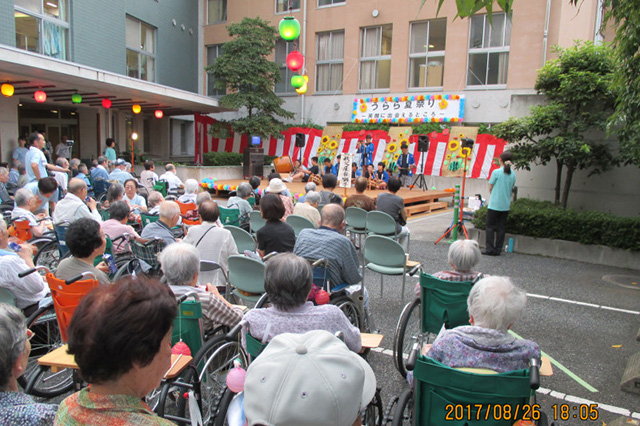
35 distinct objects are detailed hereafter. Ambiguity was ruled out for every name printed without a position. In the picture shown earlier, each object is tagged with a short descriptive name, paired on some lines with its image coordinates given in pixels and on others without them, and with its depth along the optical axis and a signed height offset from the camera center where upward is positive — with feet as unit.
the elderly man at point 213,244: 13.26 -2.56
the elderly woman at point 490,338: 6.79 -2.59
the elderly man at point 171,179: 31.17 -1.79
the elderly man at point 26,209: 16.46 -2.22
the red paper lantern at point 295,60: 29.76 +6.17
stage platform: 39.63 -3.10
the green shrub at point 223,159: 53.11 -0.49
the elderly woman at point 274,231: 13.78 -2.22
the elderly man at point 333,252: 11.76 -2.37
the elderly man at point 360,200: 22.75 -1.98
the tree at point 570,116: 24.08 +2.69
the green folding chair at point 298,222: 17.79 -2.48
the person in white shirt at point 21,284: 10.16 -3.02
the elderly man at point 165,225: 14.29 -2.27
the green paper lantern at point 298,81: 36.57 +5.97
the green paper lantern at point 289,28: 25.77 +7.10
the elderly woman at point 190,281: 8.97 -2.50
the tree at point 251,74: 54.34 +9.56
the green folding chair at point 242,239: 15.70 -2.84
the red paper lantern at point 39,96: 35.65 +3.94
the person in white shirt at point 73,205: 16.92 -2.07
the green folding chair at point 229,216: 20.93 -2.74
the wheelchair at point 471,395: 6.04 -3.07
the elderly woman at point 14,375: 4.12 -2.16
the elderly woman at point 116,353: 3.70 -1.63
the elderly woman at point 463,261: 10.59 -2.21
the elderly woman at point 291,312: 7.16 -2.43
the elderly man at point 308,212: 18.67 -2.17
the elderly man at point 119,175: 26.78 -1.44
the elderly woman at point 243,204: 21.40 -2.25
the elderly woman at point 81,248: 10.00 -2.16
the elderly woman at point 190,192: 22.22 -1.93
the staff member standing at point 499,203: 23.91 -1.95
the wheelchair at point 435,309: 9.84 -3.17
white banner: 49.44 +5.81
